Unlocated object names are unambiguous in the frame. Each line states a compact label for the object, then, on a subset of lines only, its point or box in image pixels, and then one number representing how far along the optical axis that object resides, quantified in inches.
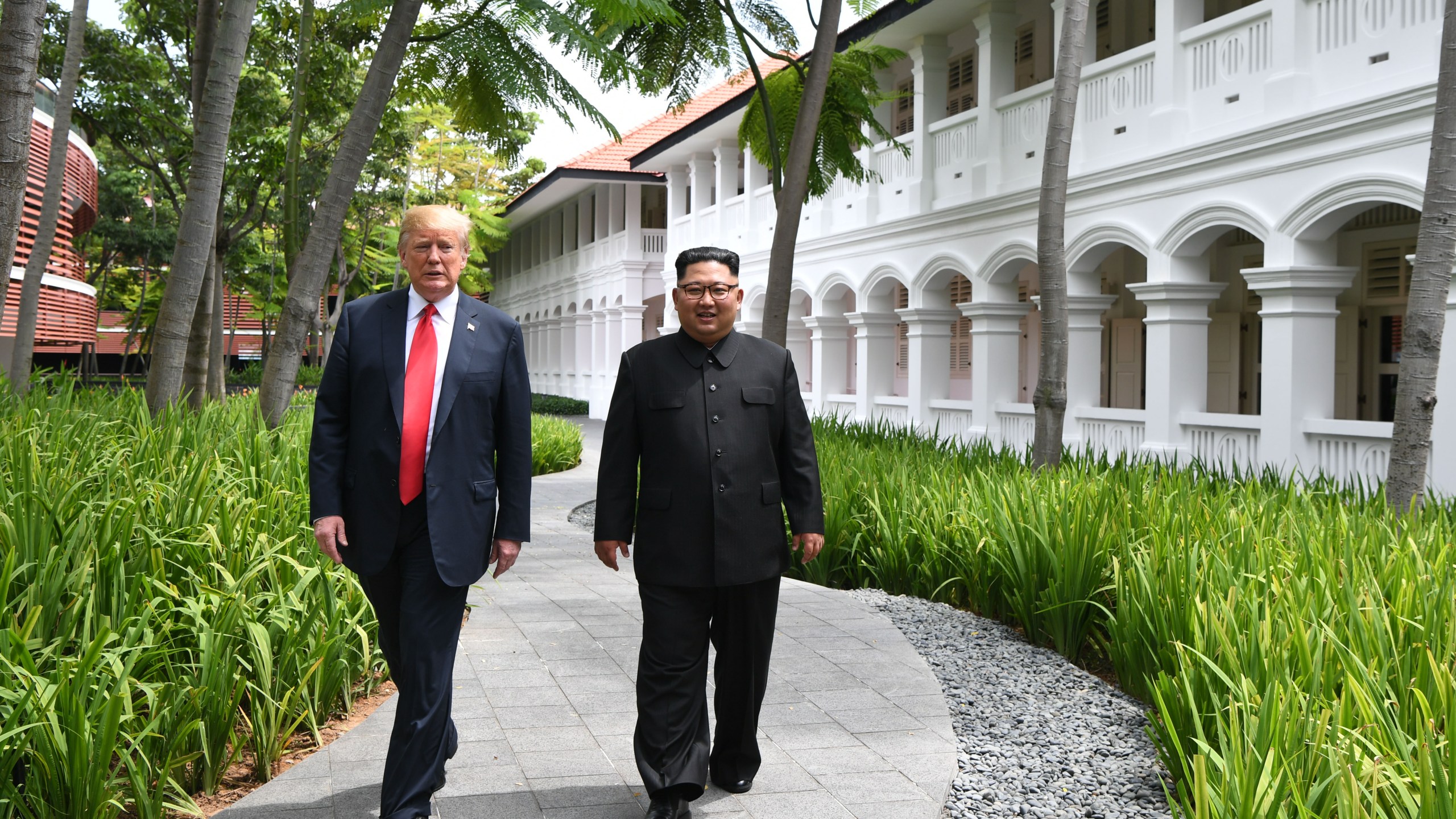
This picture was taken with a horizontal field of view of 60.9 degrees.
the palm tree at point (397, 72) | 327.6
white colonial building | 423.8
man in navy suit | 135.1
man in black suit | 142.6
